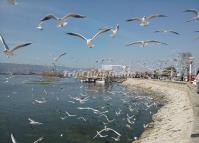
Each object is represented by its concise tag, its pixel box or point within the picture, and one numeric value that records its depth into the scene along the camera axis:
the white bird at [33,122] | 12.71
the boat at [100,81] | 50.28
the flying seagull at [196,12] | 9.82
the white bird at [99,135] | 10.50
